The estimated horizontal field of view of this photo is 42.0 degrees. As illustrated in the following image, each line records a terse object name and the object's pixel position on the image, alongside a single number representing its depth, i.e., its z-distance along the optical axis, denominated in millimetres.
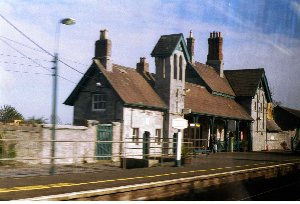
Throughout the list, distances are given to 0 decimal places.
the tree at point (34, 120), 23494
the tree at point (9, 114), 42406
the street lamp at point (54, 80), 13682
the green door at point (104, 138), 21531
